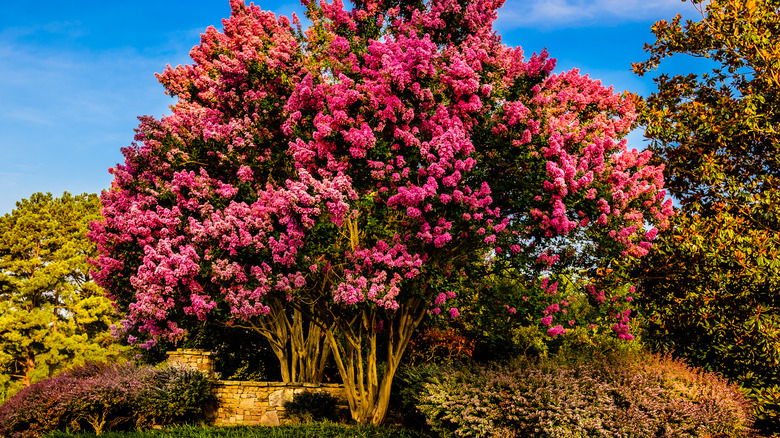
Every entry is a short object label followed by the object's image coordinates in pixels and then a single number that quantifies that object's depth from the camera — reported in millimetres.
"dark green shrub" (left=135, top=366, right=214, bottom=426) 12203
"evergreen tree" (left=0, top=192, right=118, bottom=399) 27156
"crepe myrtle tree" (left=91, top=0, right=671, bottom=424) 9875
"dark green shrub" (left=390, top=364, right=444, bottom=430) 11133
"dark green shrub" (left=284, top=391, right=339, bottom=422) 13539
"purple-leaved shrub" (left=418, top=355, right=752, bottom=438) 8891
